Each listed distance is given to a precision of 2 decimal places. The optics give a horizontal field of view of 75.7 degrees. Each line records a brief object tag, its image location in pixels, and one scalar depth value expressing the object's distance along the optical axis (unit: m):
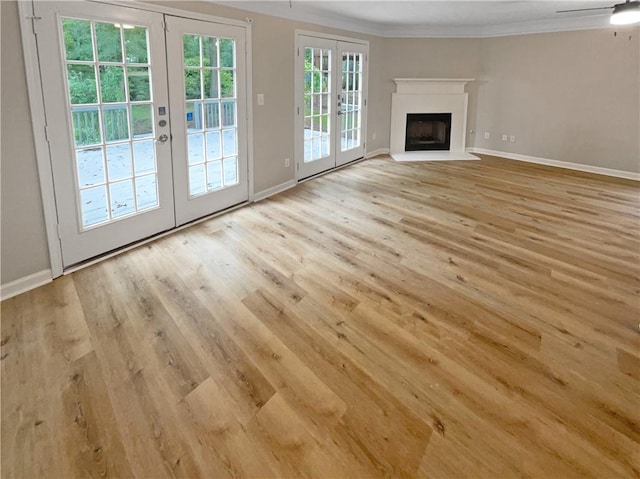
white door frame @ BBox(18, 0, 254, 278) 2.68
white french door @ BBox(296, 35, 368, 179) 5.66
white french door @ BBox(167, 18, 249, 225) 3.84
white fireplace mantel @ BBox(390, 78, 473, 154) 7.73
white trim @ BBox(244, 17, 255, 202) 4.49
